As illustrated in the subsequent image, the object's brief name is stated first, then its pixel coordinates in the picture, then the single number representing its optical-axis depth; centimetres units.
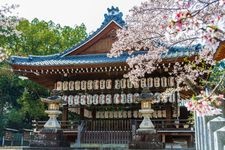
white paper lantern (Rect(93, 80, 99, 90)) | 1525
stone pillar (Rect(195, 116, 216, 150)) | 455
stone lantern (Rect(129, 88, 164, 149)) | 1139
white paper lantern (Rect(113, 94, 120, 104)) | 1492
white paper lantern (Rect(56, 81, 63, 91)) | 1561
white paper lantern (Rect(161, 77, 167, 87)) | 1437
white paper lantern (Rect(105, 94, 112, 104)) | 1509
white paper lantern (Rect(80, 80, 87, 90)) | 1534
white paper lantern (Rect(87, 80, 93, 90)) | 1531
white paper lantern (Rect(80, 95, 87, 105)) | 1521
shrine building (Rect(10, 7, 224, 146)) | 1384
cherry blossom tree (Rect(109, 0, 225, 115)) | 332
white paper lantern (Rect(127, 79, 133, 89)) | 1473
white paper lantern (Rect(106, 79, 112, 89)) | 1512
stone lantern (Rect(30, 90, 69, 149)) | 1309
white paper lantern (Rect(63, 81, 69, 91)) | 1559
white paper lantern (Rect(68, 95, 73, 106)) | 1529
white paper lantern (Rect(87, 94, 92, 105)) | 1519
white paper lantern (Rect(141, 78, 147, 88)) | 1461
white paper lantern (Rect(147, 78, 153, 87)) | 1451
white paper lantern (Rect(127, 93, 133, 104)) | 1471
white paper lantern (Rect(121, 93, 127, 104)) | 1478
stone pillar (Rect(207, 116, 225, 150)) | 387
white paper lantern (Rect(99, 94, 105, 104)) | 1512
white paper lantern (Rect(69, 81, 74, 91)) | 1551
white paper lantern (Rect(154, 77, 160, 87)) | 1444
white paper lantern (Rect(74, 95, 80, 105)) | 1527
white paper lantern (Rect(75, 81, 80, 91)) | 1541
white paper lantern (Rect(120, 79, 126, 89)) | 1489
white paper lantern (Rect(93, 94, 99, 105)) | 1517
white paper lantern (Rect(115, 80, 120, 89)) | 1500
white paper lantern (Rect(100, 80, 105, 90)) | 1517
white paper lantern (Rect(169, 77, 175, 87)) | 1428
